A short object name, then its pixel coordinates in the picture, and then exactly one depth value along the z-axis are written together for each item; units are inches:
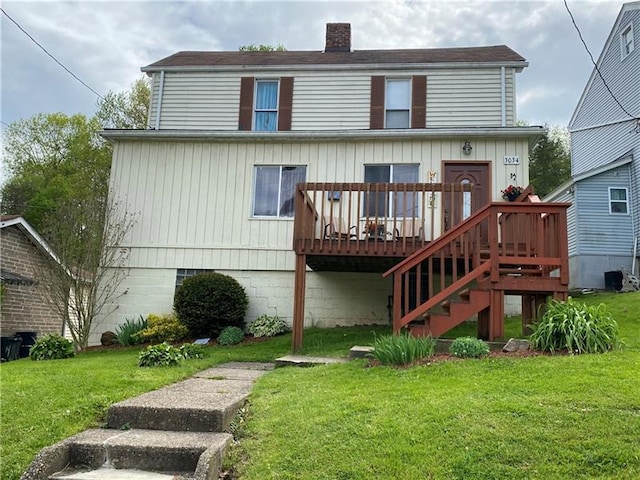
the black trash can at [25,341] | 510.9
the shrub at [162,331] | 397.1
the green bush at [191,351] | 305.4
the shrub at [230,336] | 390.6
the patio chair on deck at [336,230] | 321.7
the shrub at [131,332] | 410.3
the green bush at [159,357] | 270.2
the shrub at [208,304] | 403.2
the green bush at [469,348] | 227.1
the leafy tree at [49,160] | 979.3
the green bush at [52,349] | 330.6
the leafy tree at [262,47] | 1049.5
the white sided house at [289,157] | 434.6
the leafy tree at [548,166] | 1088.8
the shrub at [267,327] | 413.7
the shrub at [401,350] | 220.8
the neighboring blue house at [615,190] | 576.4
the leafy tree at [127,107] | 975.0
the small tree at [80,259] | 402.6
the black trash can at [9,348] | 472.4
